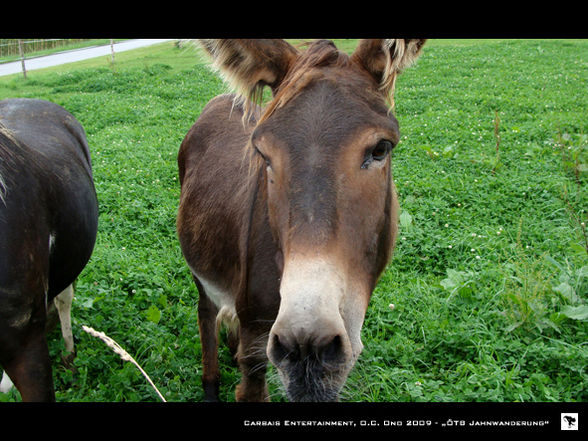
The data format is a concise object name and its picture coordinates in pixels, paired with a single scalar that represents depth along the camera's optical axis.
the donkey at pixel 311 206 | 0.75
